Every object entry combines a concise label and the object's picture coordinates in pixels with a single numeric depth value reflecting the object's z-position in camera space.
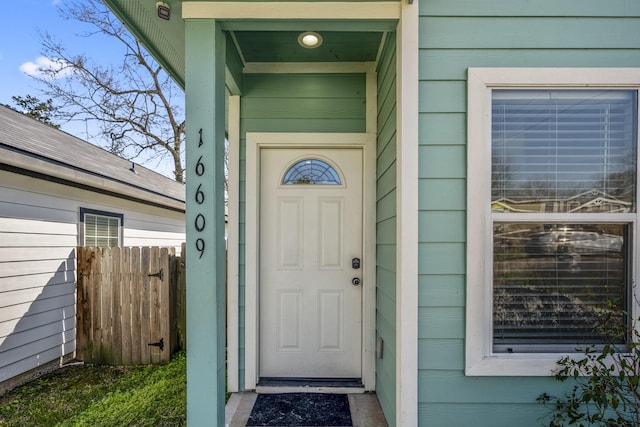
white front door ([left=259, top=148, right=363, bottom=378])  2.61
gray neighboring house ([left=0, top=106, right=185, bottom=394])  2.92
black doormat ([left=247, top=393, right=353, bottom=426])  2.10
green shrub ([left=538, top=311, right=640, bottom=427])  1.48
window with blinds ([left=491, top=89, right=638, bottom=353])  1.67
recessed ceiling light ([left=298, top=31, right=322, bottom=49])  2.15
